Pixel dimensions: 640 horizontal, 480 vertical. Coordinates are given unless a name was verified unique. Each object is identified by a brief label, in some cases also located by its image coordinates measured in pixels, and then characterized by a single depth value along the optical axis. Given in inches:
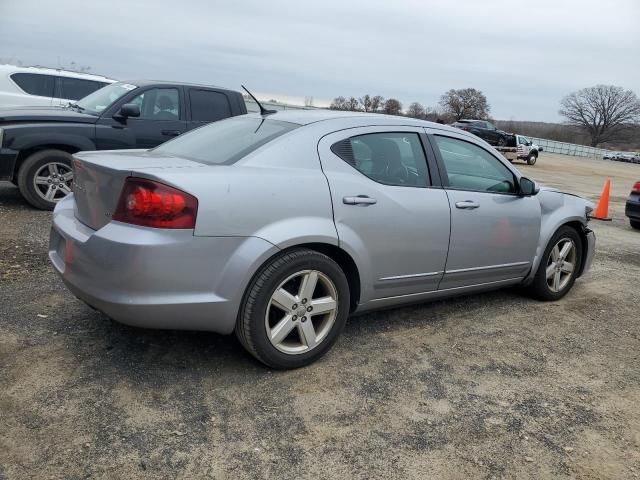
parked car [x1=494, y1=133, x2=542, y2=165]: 1110.4
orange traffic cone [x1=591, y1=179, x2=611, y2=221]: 444.5
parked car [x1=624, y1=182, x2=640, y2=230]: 388.8
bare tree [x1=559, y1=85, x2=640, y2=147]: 3550.7
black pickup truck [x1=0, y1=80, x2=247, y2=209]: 267.1
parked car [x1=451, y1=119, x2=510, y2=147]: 1082.7
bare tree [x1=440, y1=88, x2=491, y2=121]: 2805.9
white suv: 389.7
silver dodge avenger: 111.6
